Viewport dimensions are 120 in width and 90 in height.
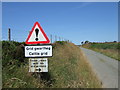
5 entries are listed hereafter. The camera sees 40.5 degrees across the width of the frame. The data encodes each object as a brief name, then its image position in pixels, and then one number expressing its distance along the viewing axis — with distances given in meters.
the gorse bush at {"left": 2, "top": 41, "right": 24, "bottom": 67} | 6.47
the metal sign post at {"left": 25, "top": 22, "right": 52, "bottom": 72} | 5.47
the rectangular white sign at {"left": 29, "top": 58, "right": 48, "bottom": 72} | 5.51
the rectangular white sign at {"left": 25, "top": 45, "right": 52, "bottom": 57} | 5.45
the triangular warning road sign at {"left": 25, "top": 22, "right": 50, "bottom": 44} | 5.67
